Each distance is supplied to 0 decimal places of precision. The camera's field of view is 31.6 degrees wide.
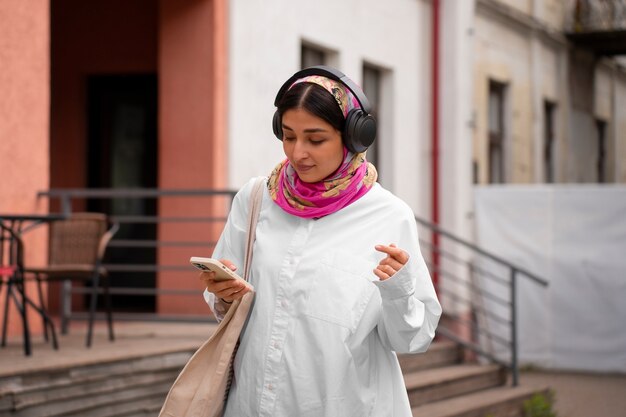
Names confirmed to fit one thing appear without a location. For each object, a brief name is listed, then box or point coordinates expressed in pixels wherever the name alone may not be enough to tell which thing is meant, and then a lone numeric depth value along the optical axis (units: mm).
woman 2852
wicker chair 7613
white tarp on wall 12039
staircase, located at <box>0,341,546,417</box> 5922
